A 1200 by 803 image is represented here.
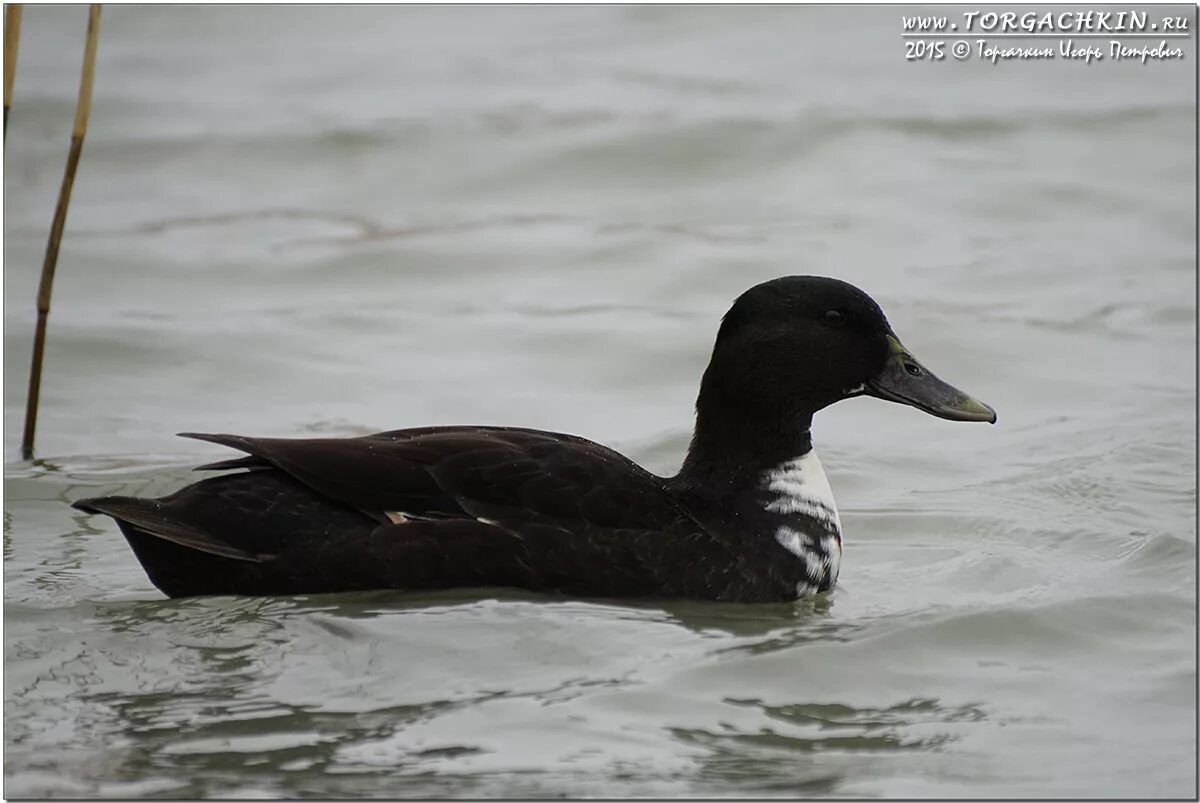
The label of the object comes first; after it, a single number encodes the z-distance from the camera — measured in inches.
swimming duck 471.5
